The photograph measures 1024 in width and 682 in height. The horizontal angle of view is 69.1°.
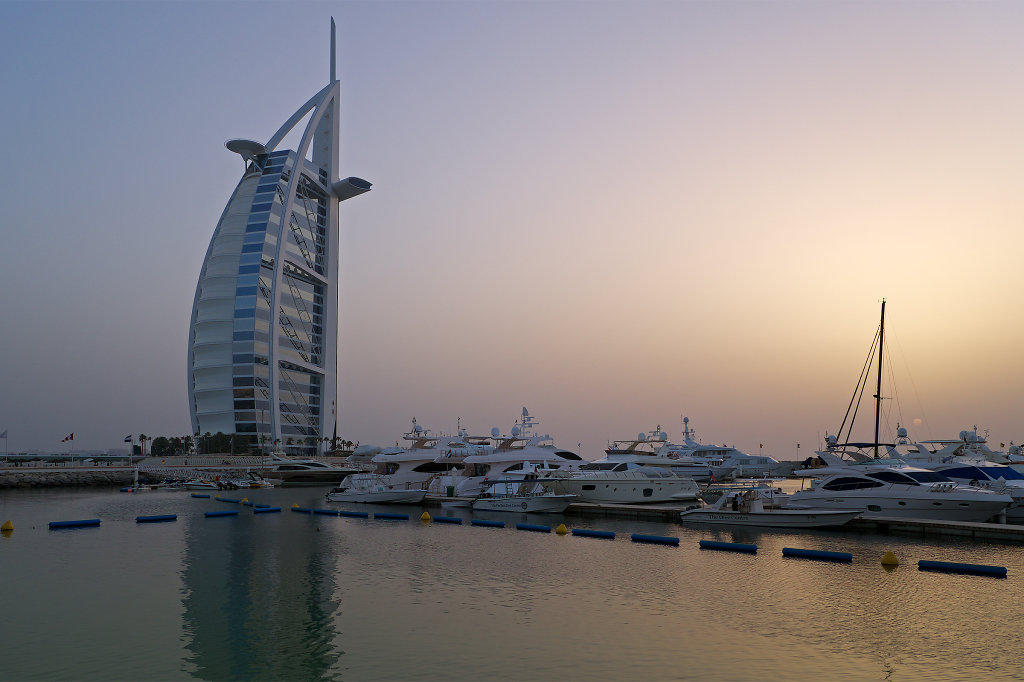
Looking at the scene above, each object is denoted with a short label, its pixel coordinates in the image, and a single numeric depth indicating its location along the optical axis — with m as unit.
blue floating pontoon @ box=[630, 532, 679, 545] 34.32
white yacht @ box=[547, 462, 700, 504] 49.69
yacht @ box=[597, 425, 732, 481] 64.25
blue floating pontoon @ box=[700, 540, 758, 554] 31.78
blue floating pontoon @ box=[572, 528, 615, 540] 36.81
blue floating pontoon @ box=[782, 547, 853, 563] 29.45
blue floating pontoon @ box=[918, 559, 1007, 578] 26.12
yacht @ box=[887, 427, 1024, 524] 41.47
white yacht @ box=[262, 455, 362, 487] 99.25
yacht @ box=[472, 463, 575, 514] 47.28
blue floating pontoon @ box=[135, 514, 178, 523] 45.90
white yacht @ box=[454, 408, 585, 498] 55.34
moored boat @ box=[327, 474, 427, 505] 55.60
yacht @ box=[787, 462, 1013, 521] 37.34
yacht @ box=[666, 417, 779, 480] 92.31
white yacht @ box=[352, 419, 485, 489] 61.72
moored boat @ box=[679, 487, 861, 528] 37.31
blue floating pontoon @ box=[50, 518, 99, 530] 42.06
